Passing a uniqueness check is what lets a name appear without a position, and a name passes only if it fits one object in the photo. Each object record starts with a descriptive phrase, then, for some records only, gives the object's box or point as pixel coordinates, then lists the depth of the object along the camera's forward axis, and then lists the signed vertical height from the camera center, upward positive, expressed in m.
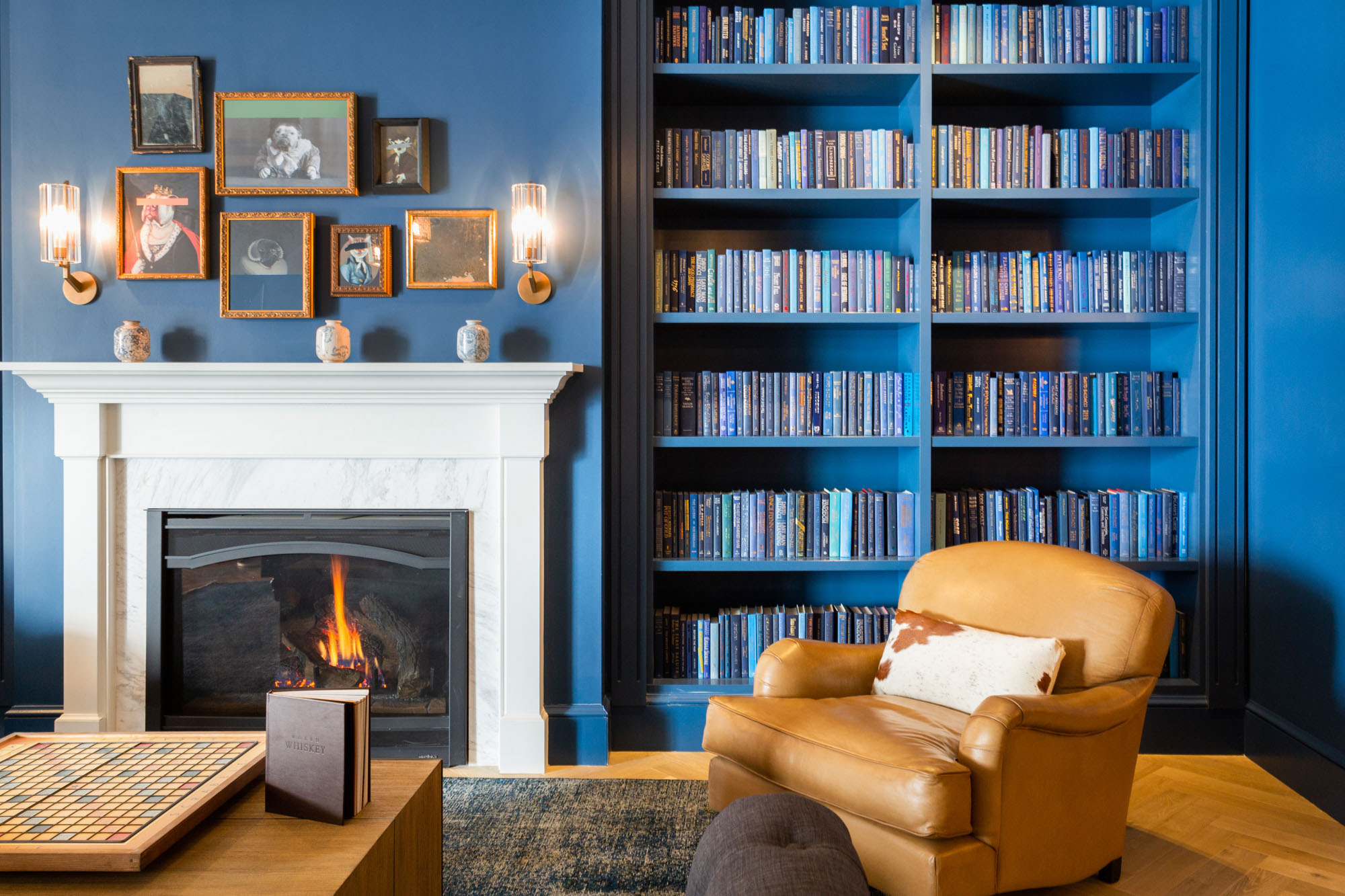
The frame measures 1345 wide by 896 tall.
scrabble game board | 1.16 -0.59
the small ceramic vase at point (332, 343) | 2.54 +0.29
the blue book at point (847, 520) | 2.84 -0.30
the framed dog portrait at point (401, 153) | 2.64 +0.93
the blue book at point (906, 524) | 2.83 -0.31
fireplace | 2.66 -0.60
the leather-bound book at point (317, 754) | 1.29 -0.52
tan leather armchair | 1.69 -0.69
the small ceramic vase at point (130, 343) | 2.55 +0.30
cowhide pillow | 1.94 -0.58
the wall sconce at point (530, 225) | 2.57 +0.67
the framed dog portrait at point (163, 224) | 2.67 +0.70
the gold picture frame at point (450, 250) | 2.66 +0.61
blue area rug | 1.93 -1.06
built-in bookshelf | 2.77 +0.42
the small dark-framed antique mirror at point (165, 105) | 2.63 +1.08
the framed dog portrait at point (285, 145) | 2.64 +0.96
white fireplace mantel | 2.59 -0.05
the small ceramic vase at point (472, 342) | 2.54 +0.30
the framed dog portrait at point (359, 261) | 2.67 +0.58
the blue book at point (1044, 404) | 2.85 +0.11
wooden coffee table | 1.16 -0.64
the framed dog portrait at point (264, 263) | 2.67 +0.57
